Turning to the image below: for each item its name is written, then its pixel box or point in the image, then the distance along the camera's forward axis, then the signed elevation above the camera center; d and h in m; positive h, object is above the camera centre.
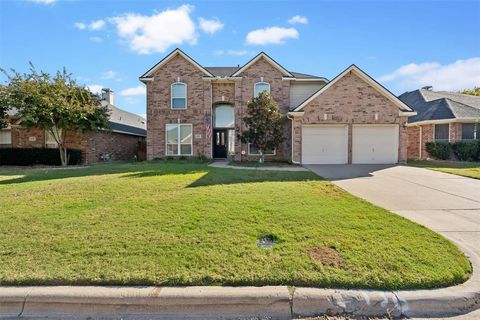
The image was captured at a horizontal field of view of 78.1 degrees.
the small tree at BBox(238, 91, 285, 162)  17.30 +1.54
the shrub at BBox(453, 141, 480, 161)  19.83 -0.02
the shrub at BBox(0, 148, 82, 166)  19.31 -0.48
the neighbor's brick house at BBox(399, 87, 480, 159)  20.73 +2.10
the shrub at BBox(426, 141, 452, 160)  20.42 -0.03
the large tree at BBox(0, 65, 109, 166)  16.69 +2.55
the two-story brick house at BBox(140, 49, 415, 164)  18.45 +3.03
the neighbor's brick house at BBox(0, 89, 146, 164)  19.73 +0.59
